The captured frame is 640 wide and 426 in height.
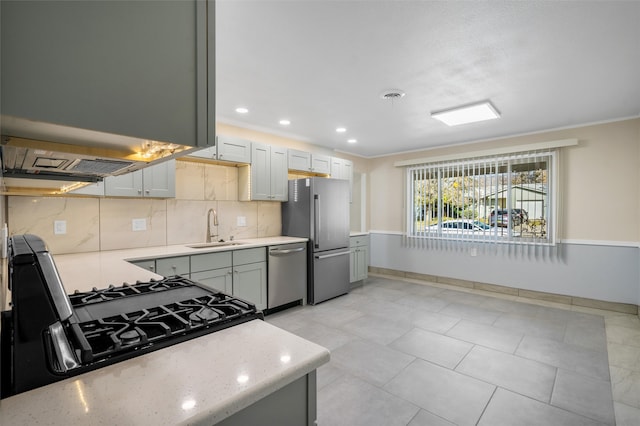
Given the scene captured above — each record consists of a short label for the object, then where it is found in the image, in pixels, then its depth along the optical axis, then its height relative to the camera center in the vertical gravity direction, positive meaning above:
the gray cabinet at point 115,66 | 0.49 +0.27
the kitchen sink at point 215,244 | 3.67 -0.39
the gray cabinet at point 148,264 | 2.73 -0.46
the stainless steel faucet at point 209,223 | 3.88 -0.14
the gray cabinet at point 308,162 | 4.56 +0.77
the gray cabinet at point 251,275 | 3.50 -0.73
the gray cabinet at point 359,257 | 5.21 -0.77
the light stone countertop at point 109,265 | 1.71 -0.39
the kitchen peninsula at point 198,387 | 0.64 -0.41
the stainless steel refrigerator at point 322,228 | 4.33 -0.23
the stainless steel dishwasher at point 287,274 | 3.86 -0.81
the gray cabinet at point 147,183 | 2.96 +0.29
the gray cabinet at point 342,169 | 5.18 +0.73
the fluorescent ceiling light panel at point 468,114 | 3.41 +1.15
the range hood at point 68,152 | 0.60 +0.15
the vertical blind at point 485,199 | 4.50 +0.21
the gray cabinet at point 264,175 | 4.05 +0.50
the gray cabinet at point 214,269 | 3.12 -0.60
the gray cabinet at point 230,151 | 3.59 +0.74
